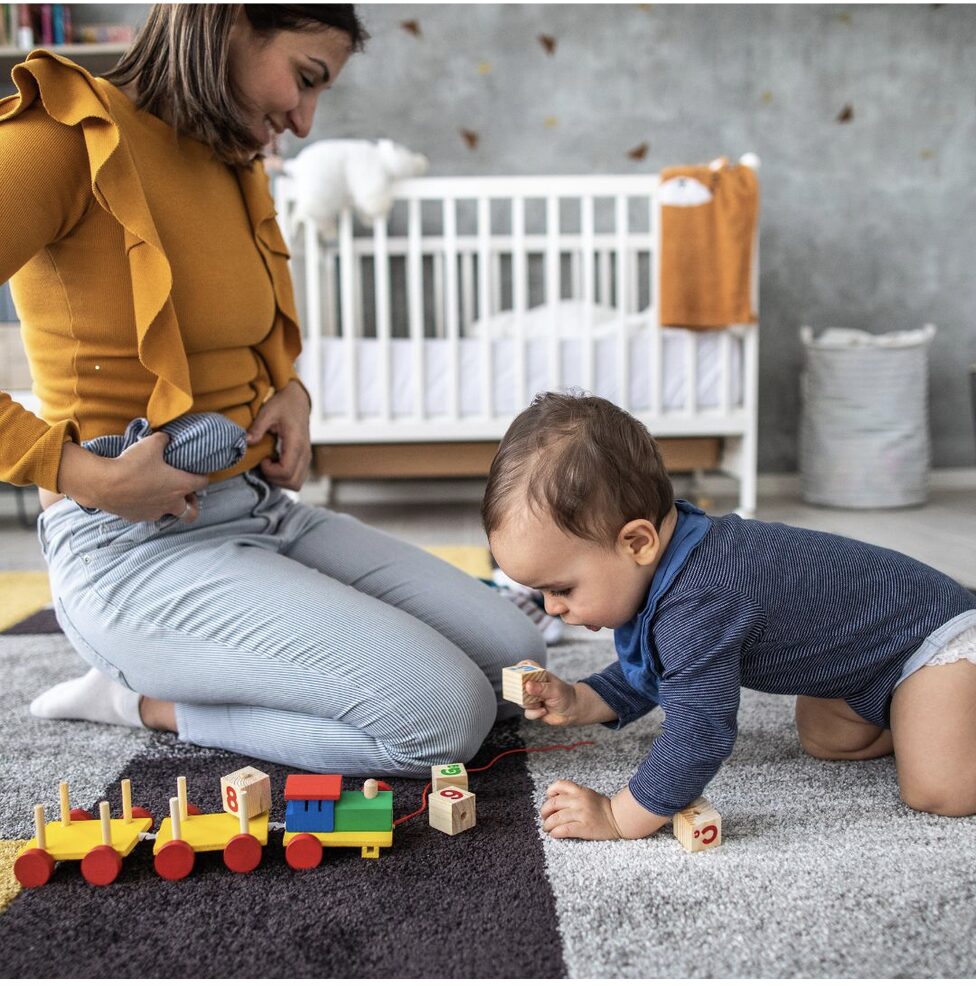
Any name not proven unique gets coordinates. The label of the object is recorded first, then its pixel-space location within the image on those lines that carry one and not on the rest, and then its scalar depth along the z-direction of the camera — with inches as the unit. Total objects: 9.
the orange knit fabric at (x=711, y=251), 100.3
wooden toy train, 30.8
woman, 37.7
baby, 32.2
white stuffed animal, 97.2
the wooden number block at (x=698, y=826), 32.2
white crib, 102.3
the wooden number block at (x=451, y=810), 33.8
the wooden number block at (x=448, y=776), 35.5
